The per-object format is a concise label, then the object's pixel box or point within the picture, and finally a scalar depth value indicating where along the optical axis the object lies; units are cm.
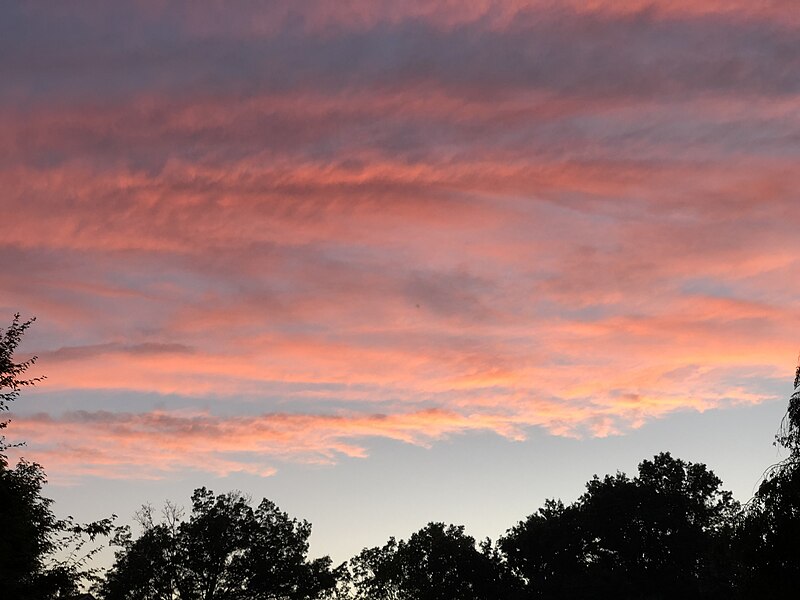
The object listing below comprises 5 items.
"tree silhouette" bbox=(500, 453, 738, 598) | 9688
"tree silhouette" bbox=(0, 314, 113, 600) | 3109
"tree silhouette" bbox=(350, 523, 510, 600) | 11400
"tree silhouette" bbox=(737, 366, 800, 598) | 3153
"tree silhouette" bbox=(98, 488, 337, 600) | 9662
